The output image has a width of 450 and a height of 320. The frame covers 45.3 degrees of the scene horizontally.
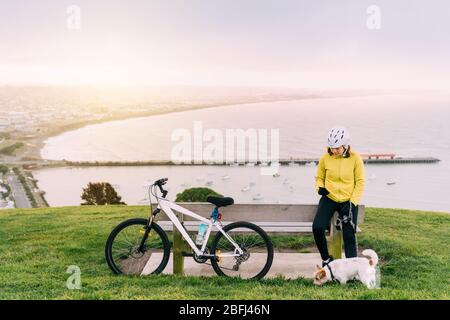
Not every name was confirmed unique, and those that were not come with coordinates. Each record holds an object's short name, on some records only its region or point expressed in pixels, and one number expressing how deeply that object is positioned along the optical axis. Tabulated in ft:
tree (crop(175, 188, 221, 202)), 65.62
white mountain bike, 23.08
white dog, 21.40
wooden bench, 24.21
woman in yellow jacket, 22.66
